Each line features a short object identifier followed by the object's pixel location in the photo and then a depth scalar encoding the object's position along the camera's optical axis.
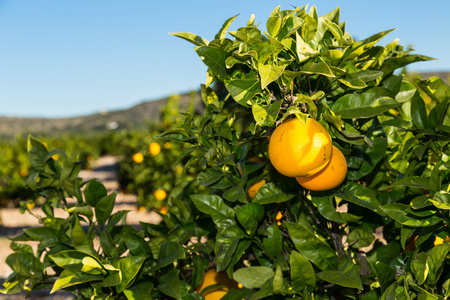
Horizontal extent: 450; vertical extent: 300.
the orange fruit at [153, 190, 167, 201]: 5.18
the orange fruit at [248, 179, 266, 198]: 1.15
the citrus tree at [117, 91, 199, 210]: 5.93
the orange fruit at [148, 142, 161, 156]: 5.64
